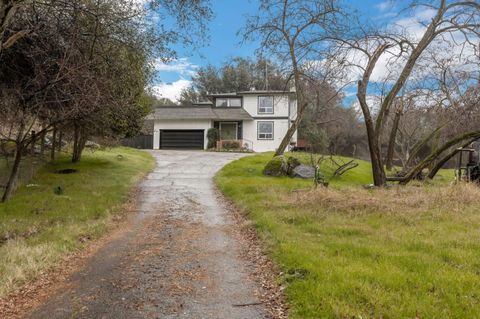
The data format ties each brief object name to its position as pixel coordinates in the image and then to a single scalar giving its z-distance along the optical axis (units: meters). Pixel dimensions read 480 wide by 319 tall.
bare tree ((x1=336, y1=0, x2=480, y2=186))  12.94
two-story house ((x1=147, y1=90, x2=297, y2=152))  37.84
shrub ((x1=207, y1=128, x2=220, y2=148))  37.28
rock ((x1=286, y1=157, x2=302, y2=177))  16.95
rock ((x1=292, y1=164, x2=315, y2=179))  16.64
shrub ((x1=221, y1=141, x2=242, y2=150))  36.25
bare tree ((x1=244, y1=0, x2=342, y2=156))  14.61
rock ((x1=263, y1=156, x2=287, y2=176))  17.07
